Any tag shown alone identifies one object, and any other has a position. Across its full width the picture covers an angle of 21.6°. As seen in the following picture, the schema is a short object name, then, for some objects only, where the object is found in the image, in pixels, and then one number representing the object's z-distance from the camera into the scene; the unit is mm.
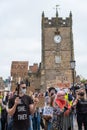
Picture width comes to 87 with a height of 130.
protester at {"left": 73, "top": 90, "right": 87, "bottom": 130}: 6692
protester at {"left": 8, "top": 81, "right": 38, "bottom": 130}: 4550
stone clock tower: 37879
